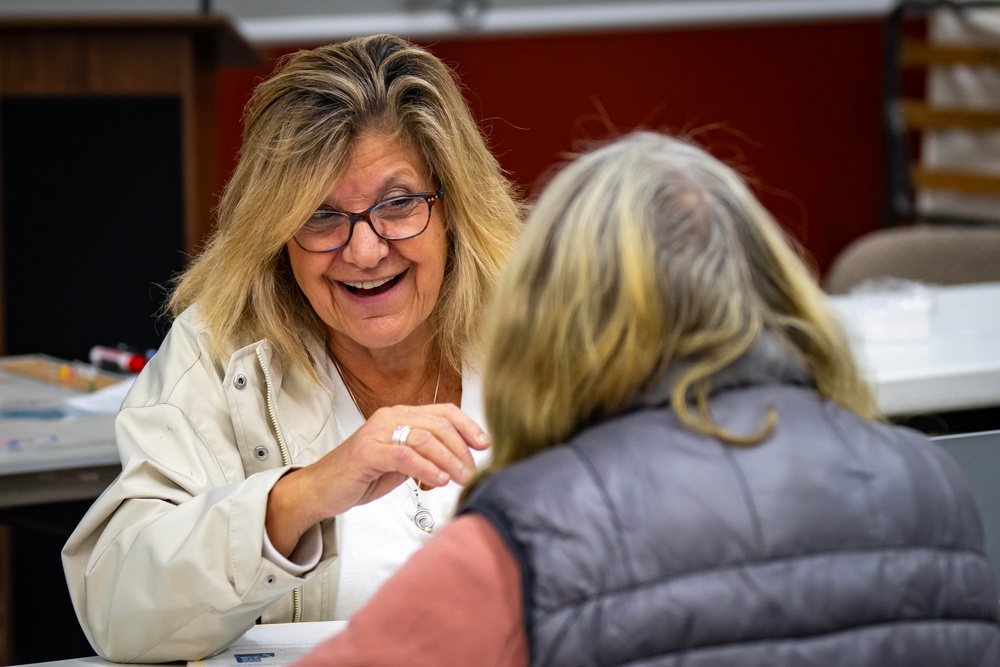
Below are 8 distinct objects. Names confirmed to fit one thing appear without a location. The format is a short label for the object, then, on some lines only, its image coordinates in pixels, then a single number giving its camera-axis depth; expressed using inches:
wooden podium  311.7
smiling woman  110.8
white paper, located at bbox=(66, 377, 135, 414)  190.9
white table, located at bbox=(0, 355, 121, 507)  163.9
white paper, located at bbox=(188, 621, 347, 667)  111.9
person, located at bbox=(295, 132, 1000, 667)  70.9
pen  211.2
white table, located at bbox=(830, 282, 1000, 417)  183.2
